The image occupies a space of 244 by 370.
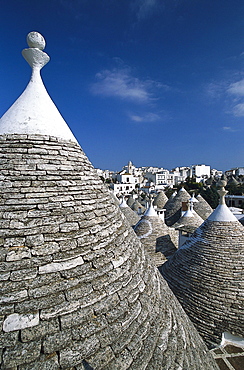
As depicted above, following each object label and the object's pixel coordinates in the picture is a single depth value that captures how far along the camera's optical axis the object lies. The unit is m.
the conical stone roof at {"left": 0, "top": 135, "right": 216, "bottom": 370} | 2.21
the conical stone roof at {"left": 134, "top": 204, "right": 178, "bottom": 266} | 11.61
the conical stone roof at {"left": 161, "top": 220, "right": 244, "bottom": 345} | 6.40
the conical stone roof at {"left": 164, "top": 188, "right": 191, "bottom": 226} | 20.87
